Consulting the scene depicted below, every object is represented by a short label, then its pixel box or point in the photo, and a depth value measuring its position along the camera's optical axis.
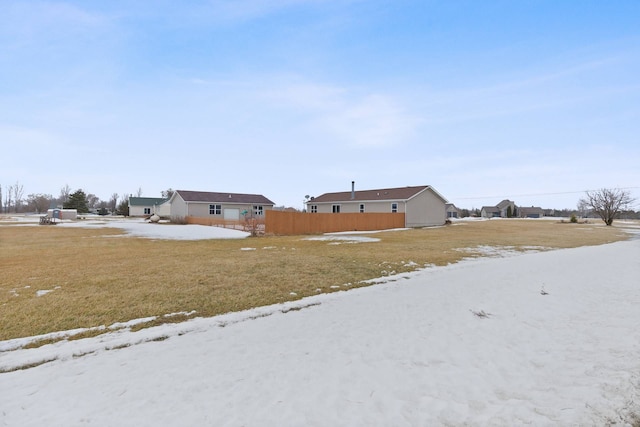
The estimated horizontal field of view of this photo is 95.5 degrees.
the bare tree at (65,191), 102.50
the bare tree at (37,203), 88.78
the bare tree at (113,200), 94.74
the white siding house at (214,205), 39.16
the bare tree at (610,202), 41.56
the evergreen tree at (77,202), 67.38
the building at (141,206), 66.69
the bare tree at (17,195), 94.38
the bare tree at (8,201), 94.81
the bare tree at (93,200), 100.25
